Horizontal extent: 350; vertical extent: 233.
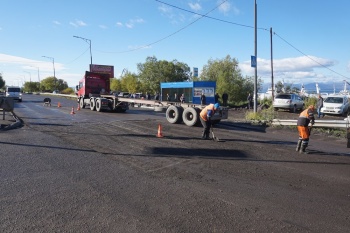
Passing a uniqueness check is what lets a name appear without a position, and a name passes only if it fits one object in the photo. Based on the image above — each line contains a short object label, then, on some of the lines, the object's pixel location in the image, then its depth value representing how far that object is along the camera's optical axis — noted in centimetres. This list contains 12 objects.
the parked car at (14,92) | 3894
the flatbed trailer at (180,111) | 1559
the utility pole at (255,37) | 1918
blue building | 2783
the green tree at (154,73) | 7262
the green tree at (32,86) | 14112
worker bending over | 1146
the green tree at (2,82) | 11631
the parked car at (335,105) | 2359
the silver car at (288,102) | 2659
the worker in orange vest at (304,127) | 936
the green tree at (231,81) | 4666
